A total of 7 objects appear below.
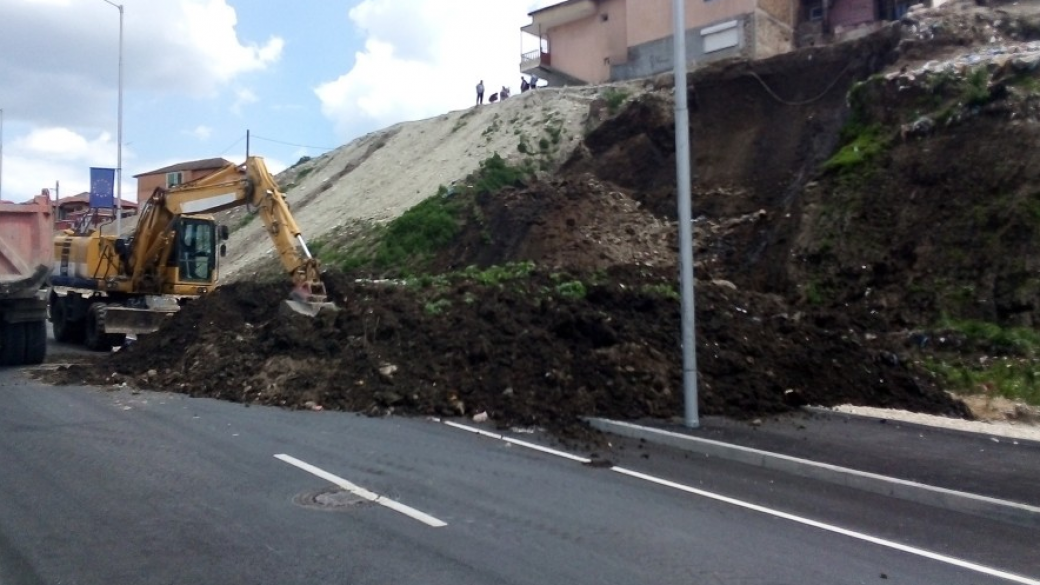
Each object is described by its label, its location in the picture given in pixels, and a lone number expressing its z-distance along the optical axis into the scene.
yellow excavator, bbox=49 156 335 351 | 21.80
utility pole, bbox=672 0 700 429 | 13.03
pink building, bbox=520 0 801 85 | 43.66
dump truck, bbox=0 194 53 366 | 17.17
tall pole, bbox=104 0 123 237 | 34.97
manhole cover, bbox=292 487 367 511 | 8.93
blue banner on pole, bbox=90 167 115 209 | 31.17
